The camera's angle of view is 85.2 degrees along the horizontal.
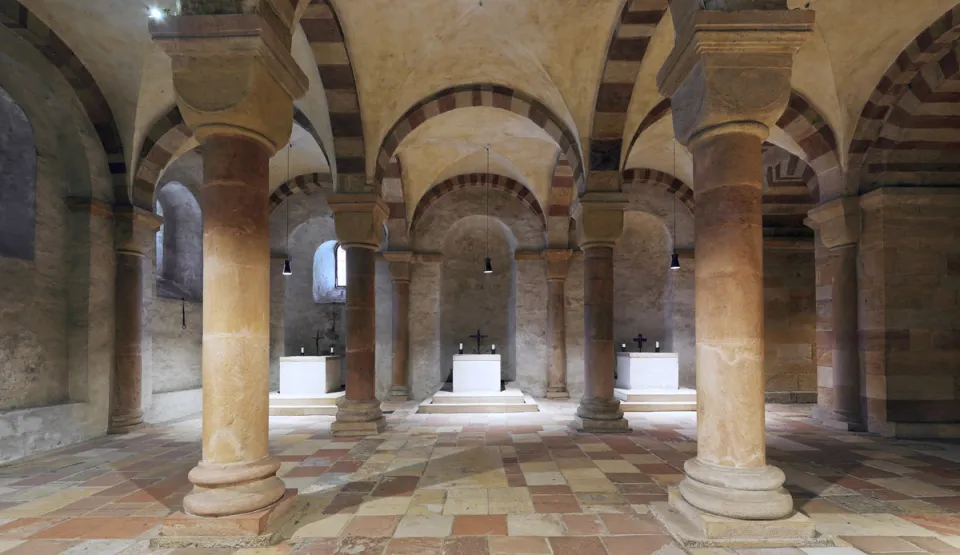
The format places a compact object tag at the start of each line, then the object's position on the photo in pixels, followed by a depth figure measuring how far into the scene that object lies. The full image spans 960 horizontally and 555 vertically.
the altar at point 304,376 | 10.62
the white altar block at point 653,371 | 11.15
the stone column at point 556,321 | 12.95
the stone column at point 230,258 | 3.78
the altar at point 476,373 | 10.86
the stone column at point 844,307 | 8.32
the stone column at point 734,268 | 3.71
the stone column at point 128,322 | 8.30
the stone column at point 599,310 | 8.02
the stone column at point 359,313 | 7.97
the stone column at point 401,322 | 12.92
